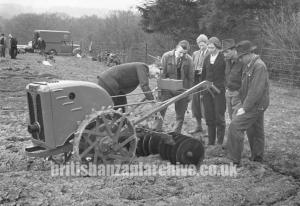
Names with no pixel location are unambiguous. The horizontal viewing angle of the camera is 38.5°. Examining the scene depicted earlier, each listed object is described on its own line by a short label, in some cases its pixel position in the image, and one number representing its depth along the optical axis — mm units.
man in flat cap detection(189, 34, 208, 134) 7777
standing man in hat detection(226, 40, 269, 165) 5520
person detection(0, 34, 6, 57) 26295
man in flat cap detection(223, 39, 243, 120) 6242
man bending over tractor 6004
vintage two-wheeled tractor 4828
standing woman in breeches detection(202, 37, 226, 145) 6637
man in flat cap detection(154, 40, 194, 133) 6891
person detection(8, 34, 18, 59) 24562
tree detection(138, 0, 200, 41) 20953
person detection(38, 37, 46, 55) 33397
